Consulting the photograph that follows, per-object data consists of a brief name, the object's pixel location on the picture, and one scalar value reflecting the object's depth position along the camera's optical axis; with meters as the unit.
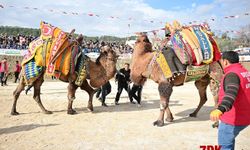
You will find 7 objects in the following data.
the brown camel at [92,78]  9.00
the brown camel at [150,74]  7.68
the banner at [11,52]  25.33
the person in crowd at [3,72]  18.33
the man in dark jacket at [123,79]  11.53
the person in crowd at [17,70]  19.45
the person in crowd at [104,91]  10.95
